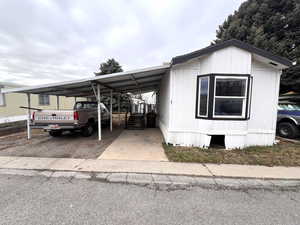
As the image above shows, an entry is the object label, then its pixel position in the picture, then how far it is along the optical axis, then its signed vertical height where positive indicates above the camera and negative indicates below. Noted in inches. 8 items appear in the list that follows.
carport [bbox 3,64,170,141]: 209.2 +38.0
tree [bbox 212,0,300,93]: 391.3 +243.0
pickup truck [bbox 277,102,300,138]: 260.5 -24.5
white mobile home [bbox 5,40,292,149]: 191.5 +16.4
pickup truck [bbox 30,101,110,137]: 233.9 -27.0
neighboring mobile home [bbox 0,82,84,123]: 425.7 -0.4
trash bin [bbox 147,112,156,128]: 396.0 -42.3
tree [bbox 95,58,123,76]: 742.4 +198.8
